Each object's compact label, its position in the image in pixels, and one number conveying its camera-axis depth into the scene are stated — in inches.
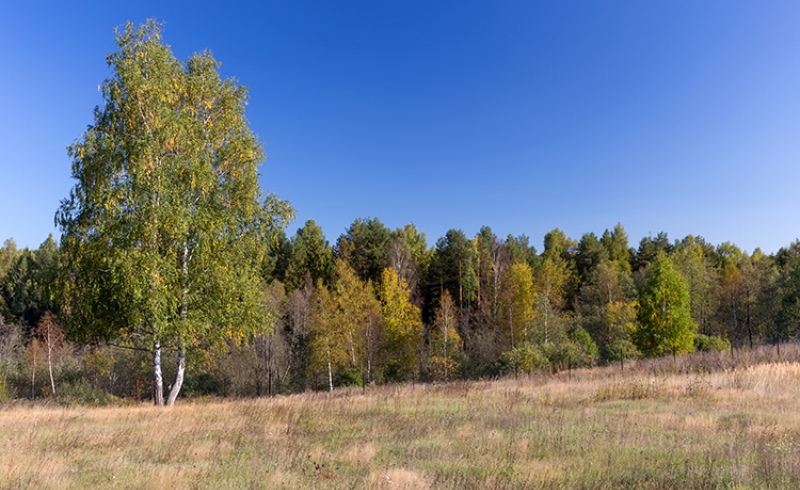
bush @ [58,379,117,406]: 740.0
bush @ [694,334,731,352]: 1098.7
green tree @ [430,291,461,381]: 1453.0
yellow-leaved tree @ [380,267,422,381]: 1497.3
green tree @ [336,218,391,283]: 2142.0
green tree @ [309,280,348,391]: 1400.1
